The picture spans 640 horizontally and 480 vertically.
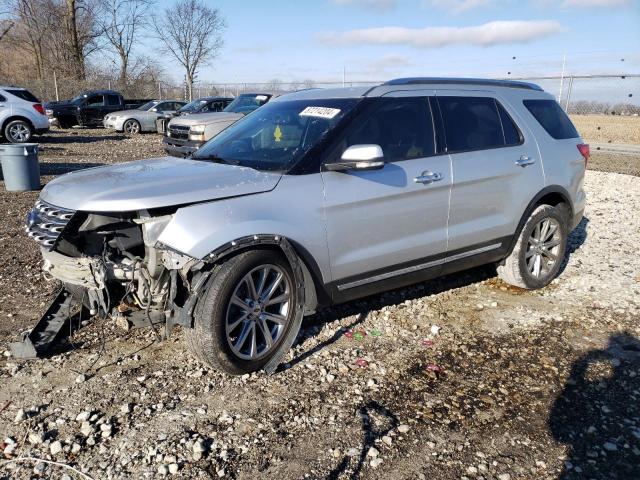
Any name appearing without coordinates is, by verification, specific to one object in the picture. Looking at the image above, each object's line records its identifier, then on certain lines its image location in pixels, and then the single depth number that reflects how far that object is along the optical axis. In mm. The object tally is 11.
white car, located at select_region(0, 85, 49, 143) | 15828
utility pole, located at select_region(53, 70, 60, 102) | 31953
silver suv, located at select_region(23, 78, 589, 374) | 3299
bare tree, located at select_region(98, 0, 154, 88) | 41509
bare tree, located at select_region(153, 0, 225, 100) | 43562
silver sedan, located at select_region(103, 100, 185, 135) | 23016
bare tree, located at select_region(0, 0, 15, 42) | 39219
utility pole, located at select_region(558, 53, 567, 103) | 19755
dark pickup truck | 24250
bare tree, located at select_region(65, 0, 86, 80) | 35500
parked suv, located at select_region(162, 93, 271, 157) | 12438
